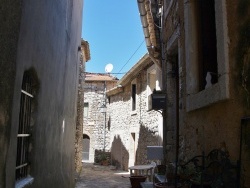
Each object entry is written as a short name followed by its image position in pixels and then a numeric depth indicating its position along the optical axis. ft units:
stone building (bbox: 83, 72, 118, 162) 76.95
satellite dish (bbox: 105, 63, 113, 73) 77.15
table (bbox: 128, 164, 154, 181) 29.01
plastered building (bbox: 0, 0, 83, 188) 8.43
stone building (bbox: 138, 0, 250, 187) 8.79
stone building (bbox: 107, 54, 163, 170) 38.49
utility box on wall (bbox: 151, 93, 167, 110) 21.01
